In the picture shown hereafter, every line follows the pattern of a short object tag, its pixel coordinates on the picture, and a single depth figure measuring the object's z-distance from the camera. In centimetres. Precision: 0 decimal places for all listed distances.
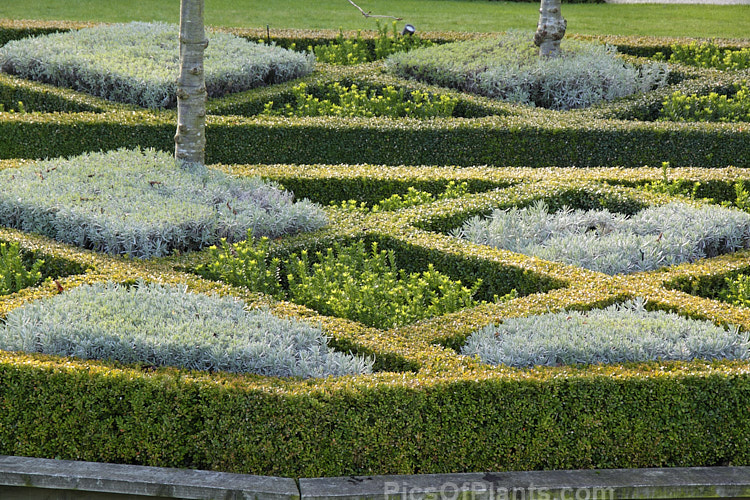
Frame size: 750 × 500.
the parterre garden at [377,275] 860
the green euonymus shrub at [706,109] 2093
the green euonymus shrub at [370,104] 2056
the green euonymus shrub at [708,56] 2640
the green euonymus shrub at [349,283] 1129
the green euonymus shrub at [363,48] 2659
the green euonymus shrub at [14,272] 1149
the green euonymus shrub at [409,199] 1485
